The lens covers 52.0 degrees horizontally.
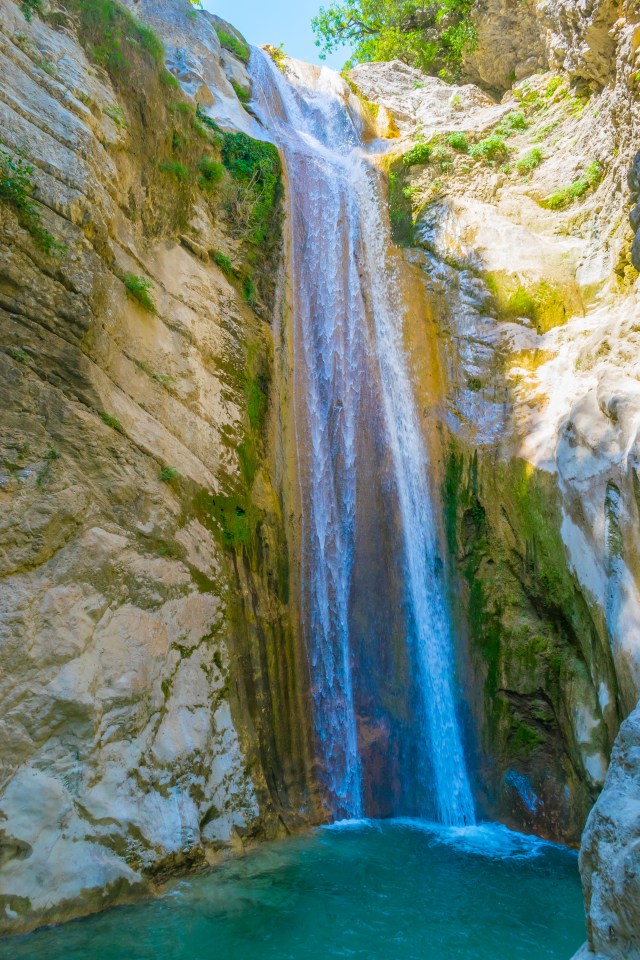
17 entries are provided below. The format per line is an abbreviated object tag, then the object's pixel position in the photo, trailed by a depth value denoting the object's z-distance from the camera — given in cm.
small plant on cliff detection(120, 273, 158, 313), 796
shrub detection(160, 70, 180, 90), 937
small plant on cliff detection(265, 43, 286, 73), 1823
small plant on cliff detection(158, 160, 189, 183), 921
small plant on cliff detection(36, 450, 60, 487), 614
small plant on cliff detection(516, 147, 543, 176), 1227
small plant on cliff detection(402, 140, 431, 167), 1320
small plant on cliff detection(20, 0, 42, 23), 784
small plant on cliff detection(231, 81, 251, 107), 1465
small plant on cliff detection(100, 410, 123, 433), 690
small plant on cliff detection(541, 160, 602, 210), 1105
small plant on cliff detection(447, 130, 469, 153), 1315
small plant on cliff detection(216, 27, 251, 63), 1627
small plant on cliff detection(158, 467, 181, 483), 741
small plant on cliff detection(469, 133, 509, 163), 1284
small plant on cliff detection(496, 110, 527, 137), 1319
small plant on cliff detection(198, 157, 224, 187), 1038
